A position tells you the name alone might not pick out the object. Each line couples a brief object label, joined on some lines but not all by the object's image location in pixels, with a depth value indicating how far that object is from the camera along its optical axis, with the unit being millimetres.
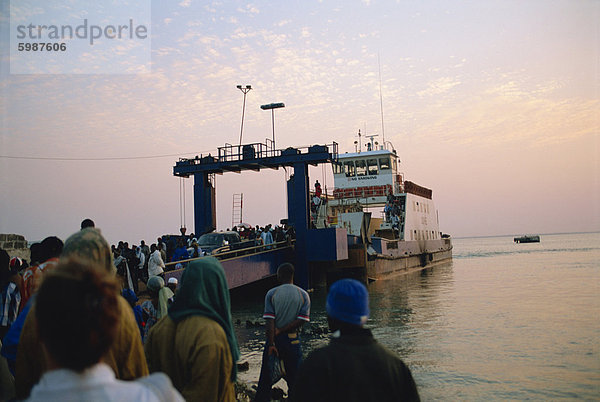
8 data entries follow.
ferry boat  27547
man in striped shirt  5453
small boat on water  126312
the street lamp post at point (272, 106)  22900
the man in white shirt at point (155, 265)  11109
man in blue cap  2242
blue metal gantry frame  19828
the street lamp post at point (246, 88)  23094
